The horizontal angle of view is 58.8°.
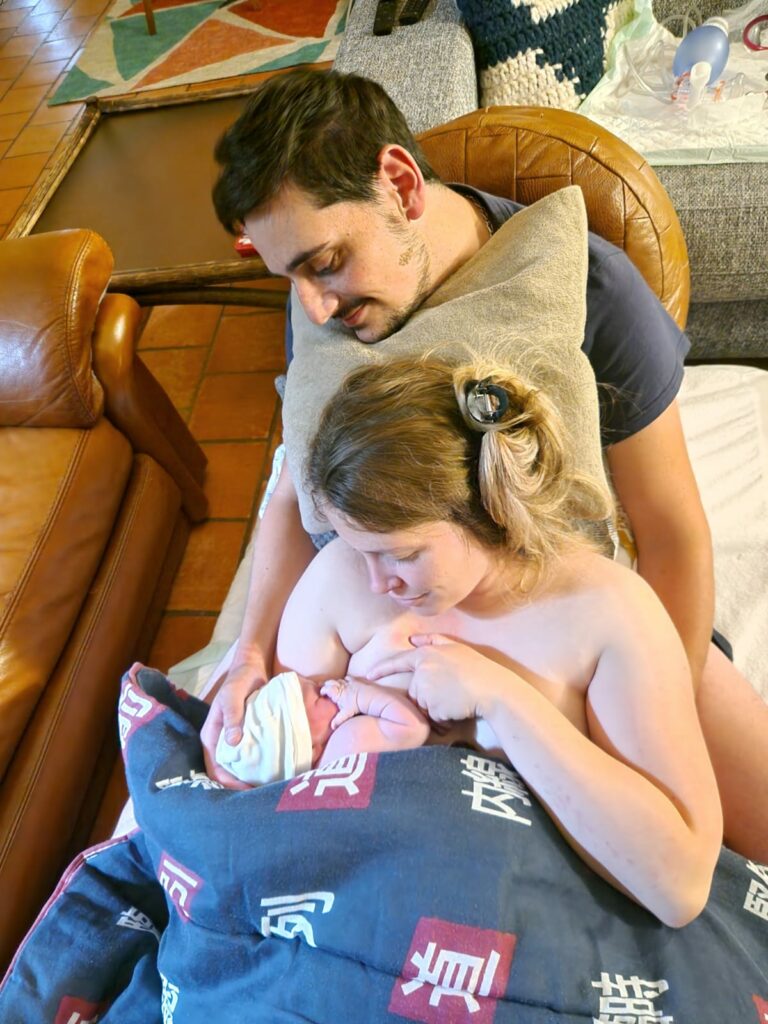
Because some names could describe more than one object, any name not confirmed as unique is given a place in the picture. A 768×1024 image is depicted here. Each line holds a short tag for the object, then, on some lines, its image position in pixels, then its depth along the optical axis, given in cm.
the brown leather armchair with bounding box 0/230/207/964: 123
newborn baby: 83
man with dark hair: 83
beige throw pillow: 78
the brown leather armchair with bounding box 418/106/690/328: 105
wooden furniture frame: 192
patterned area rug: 347
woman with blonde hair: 69
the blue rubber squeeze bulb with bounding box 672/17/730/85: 162
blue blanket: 67
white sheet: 113
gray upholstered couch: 148
